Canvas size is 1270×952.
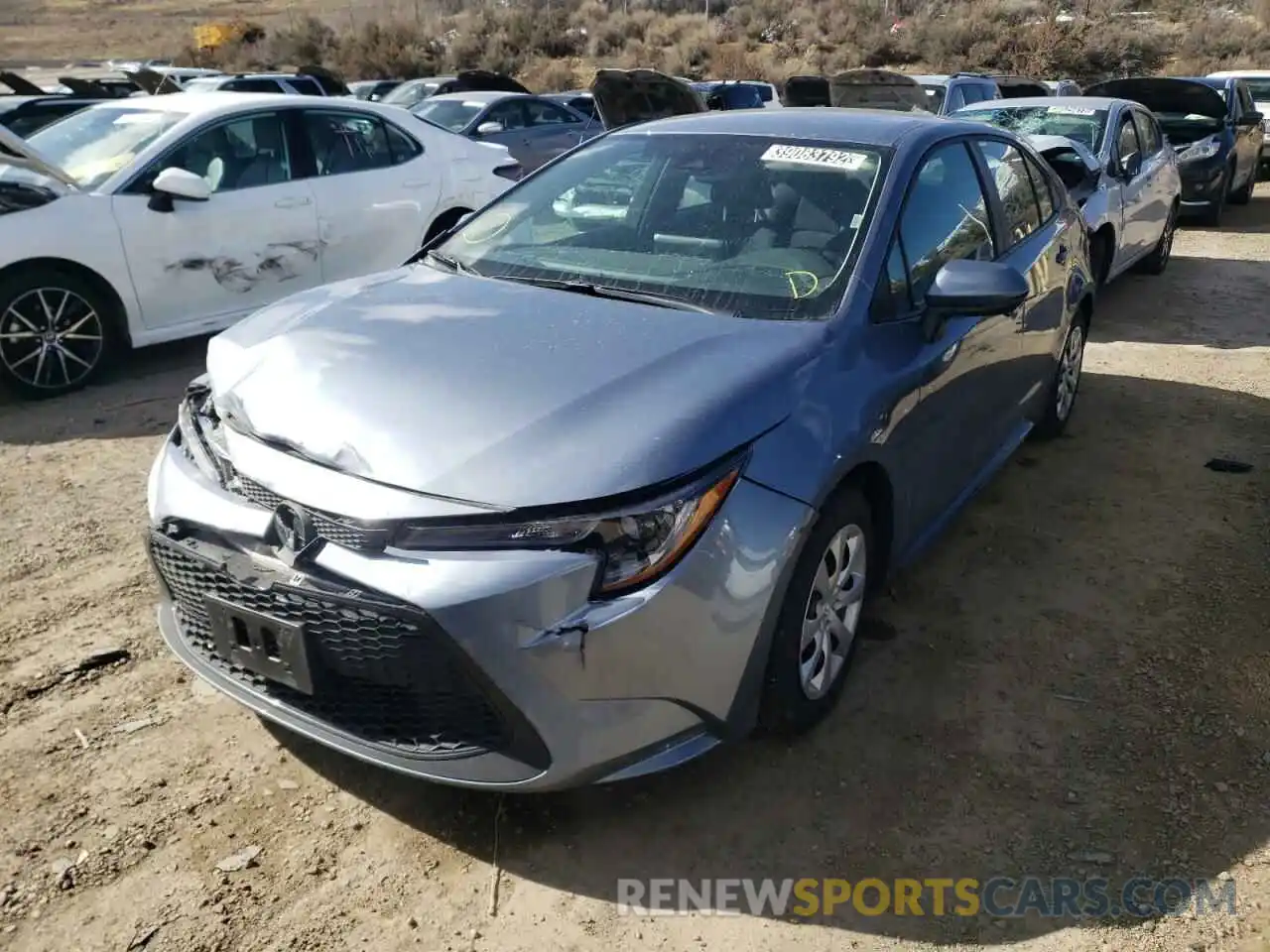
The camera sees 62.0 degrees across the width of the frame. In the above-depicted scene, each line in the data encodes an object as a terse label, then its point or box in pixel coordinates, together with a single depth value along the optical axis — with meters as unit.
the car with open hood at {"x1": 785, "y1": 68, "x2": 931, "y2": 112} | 11.38
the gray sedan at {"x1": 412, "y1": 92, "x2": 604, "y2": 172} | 12.62
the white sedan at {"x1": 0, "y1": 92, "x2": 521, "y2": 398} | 5.65
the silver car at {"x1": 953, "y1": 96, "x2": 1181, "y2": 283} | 7.53
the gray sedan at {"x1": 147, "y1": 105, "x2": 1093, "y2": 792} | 2.25
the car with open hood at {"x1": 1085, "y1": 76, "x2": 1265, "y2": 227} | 12.20
